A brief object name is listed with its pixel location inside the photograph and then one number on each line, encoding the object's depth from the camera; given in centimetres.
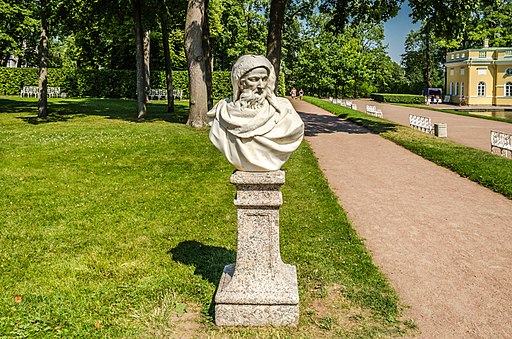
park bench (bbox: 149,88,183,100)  3941
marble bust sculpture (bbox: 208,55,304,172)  420
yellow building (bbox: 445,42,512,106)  5044
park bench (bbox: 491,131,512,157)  1418
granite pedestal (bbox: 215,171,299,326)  426
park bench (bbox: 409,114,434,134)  2089
